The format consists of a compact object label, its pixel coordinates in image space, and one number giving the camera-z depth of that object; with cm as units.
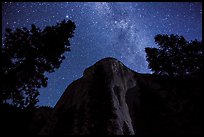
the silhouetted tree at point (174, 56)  2506
